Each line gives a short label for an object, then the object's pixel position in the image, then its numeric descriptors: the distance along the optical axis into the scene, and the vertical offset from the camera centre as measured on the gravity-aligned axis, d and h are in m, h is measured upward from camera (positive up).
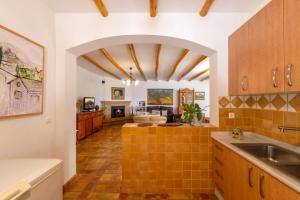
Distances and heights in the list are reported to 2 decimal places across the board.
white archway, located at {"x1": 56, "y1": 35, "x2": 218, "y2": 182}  2.43 +0.24
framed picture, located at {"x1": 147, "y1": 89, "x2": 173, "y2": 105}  9.37 +0.26
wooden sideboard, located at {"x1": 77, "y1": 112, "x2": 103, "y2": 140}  5.07 -0.79
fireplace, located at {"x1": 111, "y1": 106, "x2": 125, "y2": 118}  8.49 -0.54
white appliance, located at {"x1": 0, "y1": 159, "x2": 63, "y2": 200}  0.86 -0.48
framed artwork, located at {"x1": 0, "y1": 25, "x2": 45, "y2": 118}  1.54 +0.28
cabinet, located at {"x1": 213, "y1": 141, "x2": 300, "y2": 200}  1.10 -0.68
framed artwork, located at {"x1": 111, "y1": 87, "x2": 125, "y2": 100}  8.59 +0.43
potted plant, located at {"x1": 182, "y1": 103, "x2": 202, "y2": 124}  2.45 -0.18
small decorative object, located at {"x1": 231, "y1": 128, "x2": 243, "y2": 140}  2.12 -0.42
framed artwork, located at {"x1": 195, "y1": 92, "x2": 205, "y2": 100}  9.44 +0.36
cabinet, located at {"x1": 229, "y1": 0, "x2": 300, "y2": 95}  1.24 +0.48
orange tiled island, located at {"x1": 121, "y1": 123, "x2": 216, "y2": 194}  2.33 -0.85
